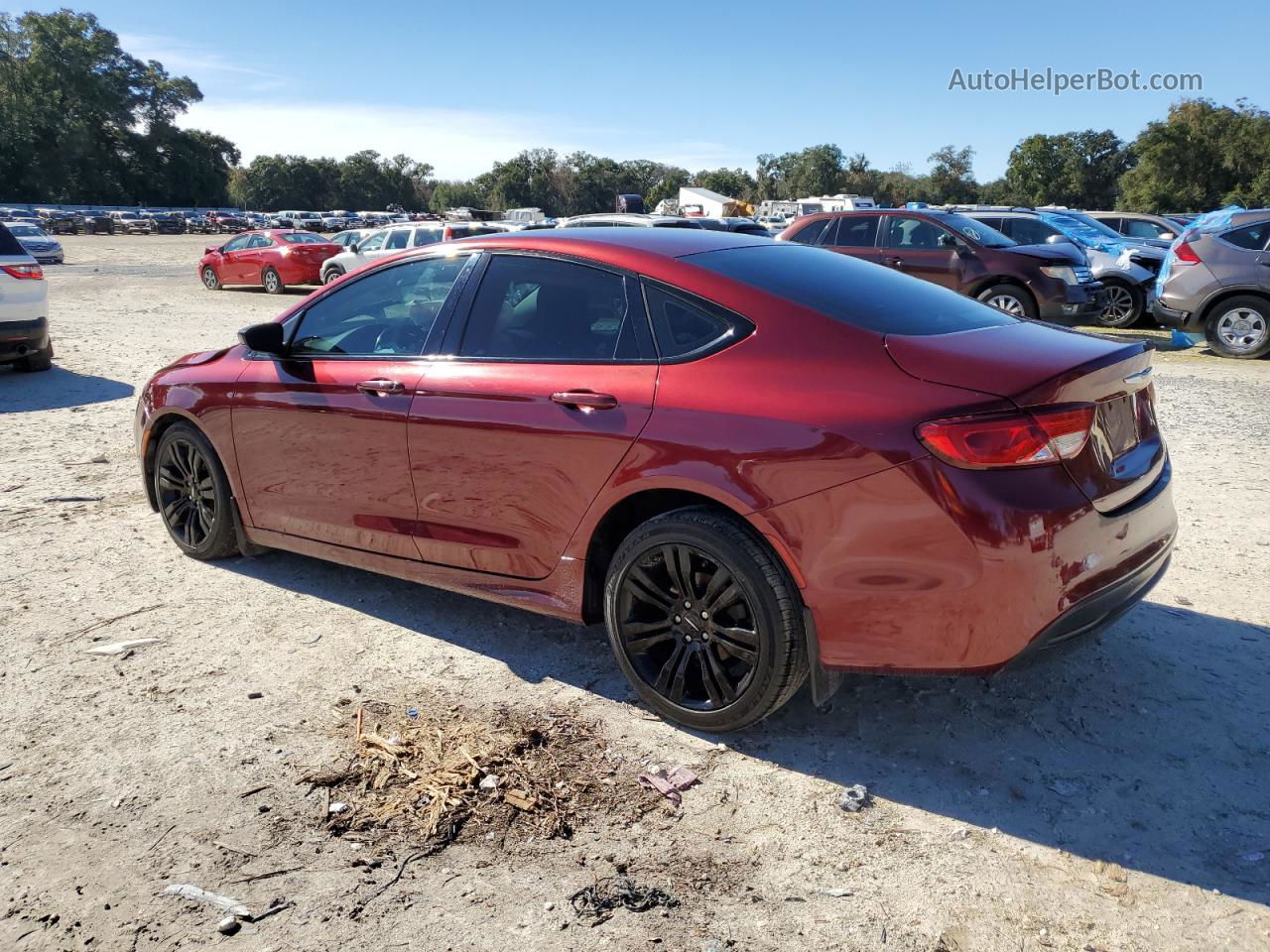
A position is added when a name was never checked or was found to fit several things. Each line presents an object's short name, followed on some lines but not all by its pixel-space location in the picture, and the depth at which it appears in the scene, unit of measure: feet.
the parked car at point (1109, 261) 46.85
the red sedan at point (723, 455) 9.39
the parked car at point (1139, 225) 60.90
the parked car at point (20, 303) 34.22
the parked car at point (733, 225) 57.06
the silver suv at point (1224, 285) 37.47
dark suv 41.04
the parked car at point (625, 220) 54.26
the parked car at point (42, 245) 111.86
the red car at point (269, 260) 75.72
